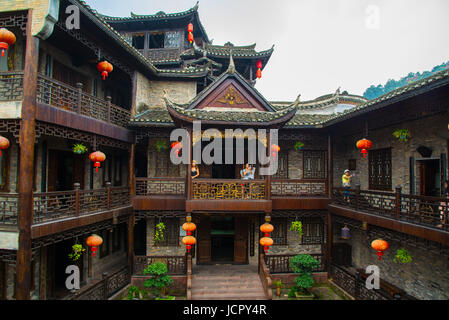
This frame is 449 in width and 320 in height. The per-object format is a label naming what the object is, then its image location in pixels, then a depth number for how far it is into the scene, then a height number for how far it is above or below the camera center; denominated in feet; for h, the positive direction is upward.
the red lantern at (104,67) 29.73 +11.85
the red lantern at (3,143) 20.48 +2.23
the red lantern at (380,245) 26.76 -7.18
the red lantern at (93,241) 27.81 -7.18
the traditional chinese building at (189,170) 22.91 +0.46
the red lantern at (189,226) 30.55 -6.14
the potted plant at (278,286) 33.14 -14.39
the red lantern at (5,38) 20.16 +10.22
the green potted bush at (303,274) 31.40 -12.19
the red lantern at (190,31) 50.26 +27.06
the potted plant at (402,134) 28.45 +4.33
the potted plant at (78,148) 30.07 +2.73
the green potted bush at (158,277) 30.40 -12.15
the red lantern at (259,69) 55.36 +22.10
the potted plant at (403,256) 27.01 -8.36
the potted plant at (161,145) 38.52 +4.00
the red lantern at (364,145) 28.68 +3.12
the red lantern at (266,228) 31.19 -6.43
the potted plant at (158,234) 37.96 -9.10
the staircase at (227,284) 31.12 -13.79
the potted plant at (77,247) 28.10 -7.89
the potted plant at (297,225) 35.69 -6.91
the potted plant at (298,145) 39.78 +4.24
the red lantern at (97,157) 28.14 +1.62
